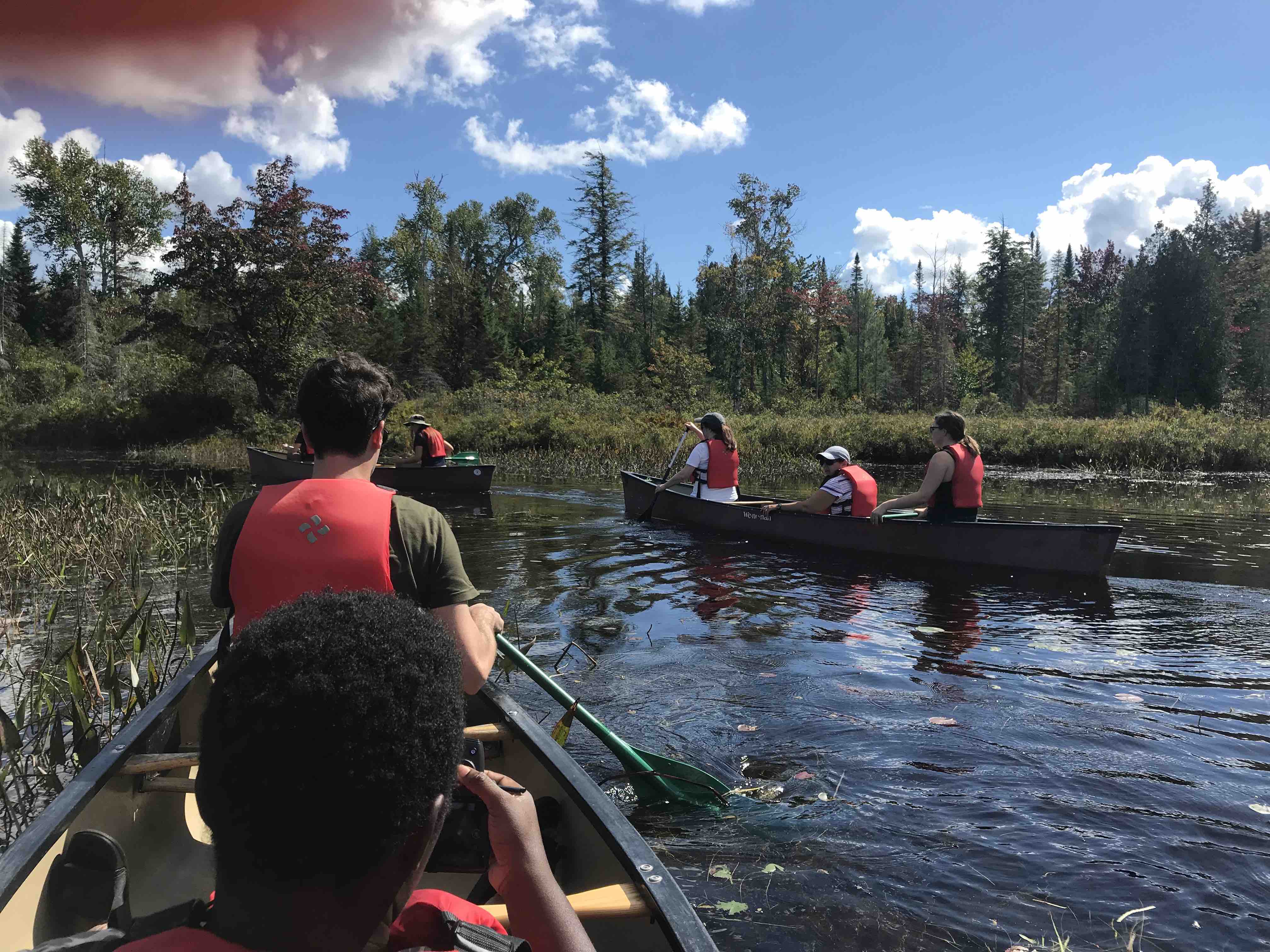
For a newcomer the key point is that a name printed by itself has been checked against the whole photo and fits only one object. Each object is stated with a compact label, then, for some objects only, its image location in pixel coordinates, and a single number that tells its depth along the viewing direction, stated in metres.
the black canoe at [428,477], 14.33
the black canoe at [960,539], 8.87
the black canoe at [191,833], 2.08
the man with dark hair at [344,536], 2.60
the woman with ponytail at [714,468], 12.34
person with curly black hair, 1.09
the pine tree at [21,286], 51.72
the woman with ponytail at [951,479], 9.19
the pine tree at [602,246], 52.41
